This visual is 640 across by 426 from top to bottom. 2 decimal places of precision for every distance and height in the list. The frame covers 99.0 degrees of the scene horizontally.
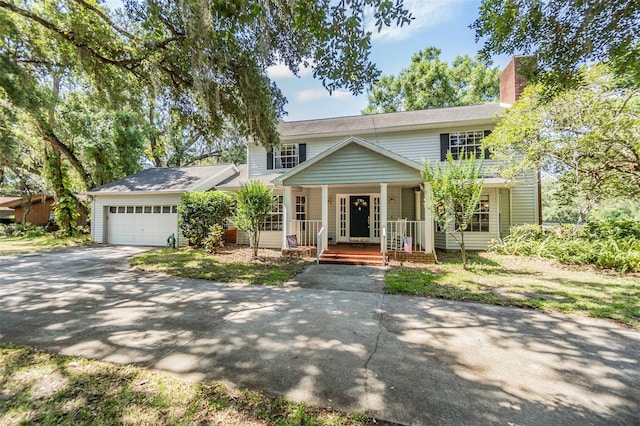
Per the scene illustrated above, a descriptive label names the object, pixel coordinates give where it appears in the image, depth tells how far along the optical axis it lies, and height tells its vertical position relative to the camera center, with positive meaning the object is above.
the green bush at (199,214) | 11.92 +0.24
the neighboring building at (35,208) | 23.84 +1.16
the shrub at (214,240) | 11.41 -0.87
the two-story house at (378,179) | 9.58 +1.44
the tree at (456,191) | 7.69 +0.76
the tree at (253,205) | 9.69 +0.51
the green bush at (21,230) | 18.78 -0.67
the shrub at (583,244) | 8.04 -0.91
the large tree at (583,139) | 7.94 +2.56
